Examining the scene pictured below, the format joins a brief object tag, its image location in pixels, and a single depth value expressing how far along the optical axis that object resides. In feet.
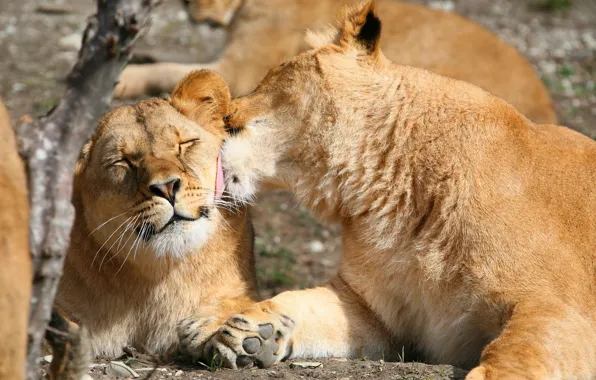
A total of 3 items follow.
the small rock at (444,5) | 69.32
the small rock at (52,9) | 62.75
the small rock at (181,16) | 64.28
